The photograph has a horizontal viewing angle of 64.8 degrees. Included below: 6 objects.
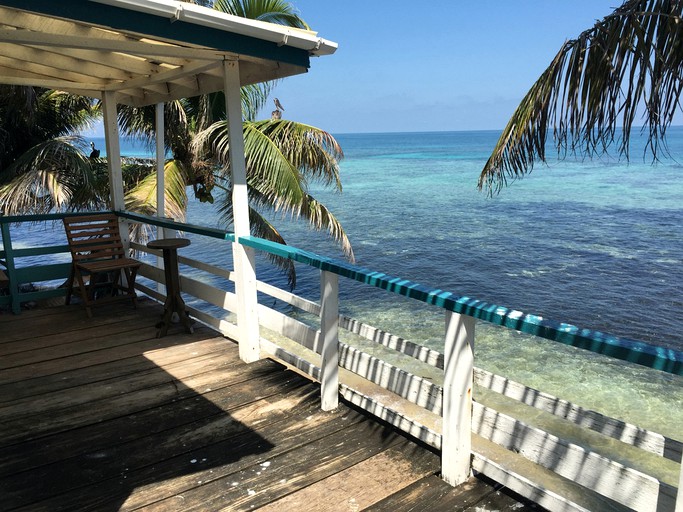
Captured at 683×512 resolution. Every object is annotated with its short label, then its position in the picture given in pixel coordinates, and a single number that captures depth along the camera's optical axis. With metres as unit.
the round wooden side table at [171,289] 4.91
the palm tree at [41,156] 8.98
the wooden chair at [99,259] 5.67
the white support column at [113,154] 5.83
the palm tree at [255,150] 9.06
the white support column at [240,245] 4.14
